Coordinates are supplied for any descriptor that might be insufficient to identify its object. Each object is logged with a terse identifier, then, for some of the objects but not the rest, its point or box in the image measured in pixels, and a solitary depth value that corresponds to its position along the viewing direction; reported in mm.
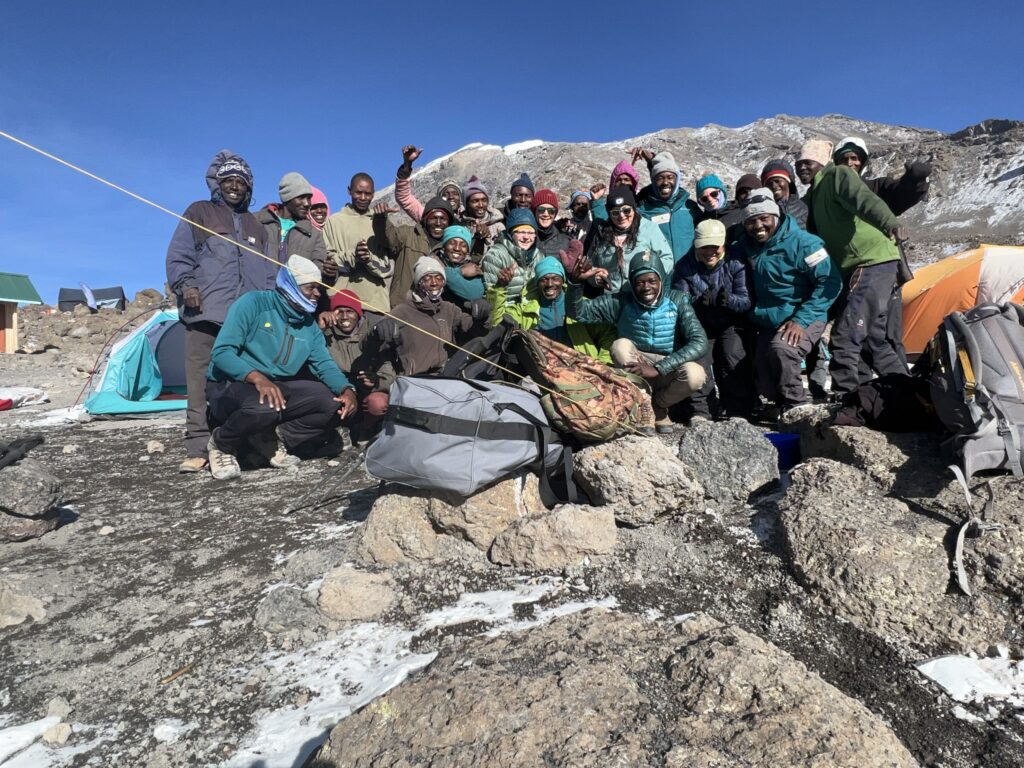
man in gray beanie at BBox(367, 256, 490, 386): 5762
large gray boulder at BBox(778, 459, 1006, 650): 2553
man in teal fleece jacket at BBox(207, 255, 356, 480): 5258
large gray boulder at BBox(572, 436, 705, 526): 3615
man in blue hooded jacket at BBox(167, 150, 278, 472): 5816
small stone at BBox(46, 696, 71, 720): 2416
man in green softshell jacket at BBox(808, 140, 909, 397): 5215
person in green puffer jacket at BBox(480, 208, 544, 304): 5973
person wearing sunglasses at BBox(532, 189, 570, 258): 6754
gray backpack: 2947
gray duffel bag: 3439
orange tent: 8312
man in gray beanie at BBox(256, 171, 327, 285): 6551
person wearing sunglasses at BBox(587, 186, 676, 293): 5723
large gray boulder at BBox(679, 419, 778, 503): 3922
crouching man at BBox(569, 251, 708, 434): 5129
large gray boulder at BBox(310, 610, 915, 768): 1638
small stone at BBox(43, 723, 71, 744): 2258
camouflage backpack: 3830
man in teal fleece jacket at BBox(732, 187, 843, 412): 5137
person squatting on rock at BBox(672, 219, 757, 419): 5539
